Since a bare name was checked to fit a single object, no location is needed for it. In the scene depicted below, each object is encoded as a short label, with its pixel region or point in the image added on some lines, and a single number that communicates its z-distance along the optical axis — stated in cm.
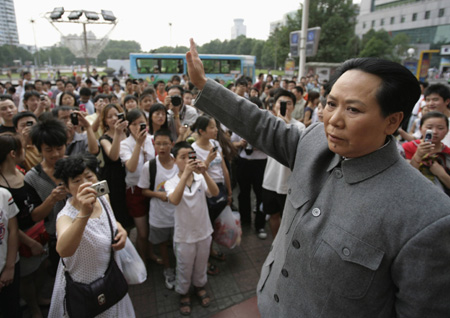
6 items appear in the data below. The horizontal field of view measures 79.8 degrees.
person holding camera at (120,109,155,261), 312
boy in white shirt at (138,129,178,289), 299
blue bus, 1920
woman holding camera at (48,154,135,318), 164
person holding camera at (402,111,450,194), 249
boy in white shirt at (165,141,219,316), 266
